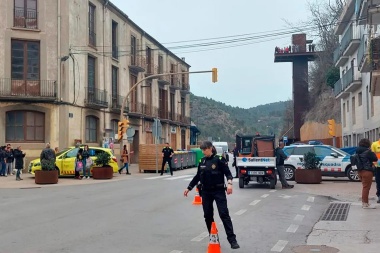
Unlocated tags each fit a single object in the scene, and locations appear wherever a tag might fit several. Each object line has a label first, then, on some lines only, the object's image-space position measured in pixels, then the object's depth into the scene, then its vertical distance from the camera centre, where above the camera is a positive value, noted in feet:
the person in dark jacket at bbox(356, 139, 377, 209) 40.91 -1.77
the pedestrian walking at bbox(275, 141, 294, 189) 61.21 -2.17
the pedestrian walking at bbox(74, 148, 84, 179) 80.74 -2.19
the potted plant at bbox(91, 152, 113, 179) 80.59 -2.89
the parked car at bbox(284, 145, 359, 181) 71.36 -1.90
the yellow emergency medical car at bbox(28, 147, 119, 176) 83.46 -1.90
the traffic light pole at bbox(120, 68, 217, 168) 91.79 +14.25
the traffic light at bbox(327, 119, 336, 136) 98.03 +4.02
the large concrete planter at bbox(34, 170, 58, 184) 71.05 -3.76
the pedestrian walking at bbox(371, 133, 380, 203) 44.21 -1.56
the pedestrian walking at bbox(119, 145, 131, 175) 94.67 -1.71
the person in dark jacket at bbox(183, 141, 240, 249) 25.82 -1.96
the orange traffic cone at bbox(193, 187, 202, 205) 43.18 -4.61
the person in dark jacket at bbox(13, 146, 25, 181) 78.26 -1.87
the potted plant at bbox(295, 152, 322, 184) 65.82 -3.20
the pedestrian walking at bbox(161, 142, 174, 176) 87.15 -0.92
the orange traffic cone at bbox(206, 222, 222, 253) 23.13 -4.46
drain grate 36.99 -5.30
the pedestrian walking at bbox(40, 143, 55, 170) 71.36 -1.44
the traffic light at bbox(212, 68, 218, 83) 92.22 +13.79
